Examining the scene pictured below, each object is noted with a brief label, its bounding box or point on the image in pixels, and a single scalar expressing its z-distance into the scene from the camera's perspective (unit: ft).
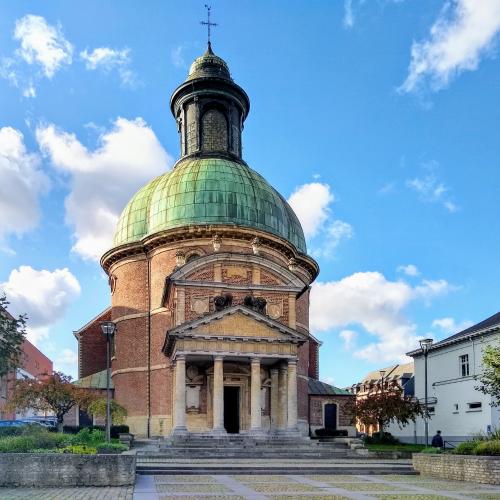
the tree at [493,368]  89.15
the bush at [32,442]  65.77
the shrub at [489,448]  70.90
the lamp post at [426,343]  107.65
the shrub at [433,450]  81.05
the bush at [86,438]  77.02
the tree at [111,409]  121.90
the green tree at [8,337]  81.66
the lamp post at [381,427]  138.66
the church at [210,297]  119.85
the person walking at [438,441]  109.46
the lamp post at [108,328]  97.35
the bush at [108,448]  74.33
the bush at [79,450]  64.90
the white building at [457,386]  133.39
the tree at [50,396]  123.65
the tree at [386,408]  134.31
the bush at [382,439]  142.41
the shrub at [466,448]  74.36
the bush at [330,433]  147.02
